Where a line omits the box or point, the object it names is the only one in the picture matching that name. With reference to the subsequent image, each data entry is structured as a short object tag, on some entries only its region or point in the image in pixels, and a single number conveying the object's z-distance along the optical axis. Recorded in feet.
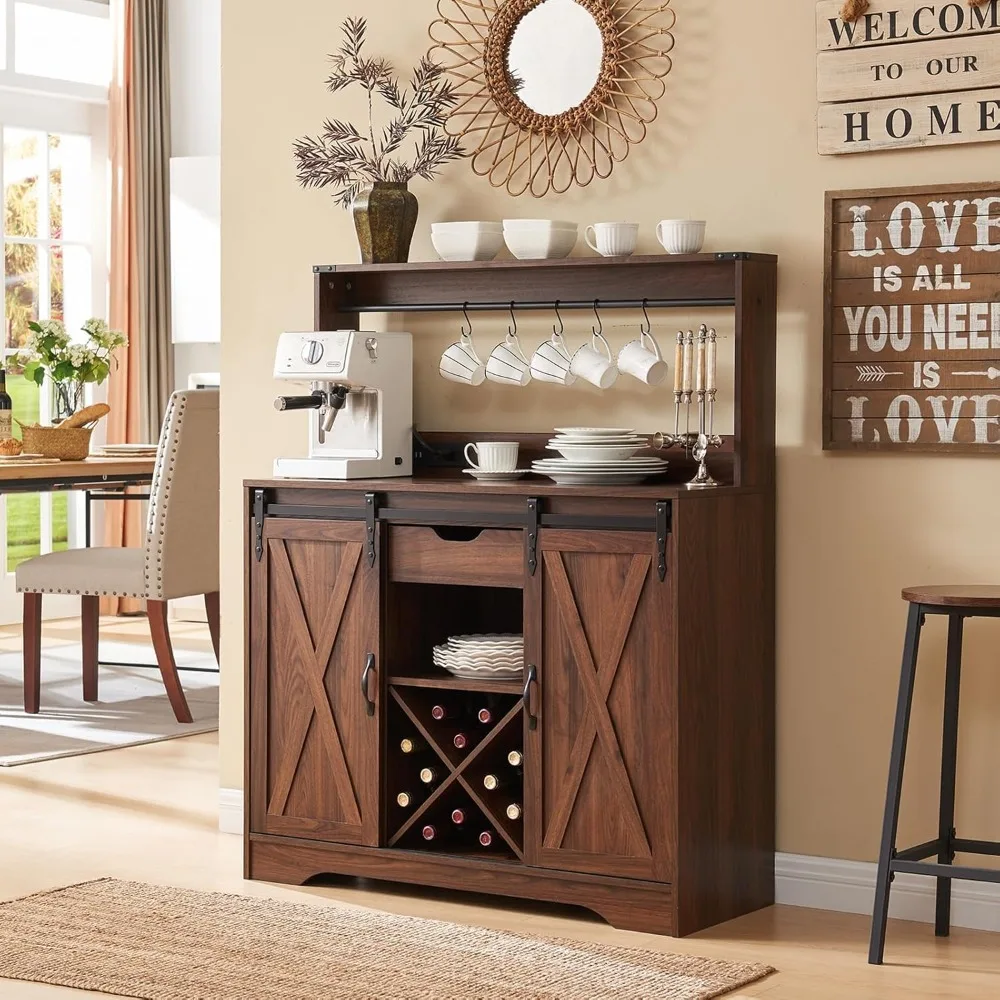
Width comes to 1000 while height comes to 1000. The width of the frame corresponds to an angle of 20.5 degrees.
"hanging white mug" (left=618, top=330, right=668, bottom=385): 19.16
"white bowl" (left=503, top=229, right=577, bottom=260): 19.60
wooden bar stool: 16.59
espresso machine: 19.85
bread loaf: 30.80
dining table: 28.99
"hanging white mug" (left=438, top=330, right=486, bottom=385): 20.36
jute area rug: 15.70
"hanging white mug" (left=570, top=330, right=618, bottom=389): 19.43
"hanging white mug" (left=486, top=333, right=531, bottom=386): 20.06
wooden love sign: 18.03
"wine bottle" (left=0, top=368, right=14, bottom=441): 30.88
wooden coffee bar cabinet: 17.68
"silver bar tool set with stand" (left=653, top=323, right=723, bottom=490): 18.65
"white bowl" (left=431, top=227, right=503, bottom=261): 20.05
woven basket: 30.58
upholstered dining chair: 29.11
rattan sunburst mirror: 19.83
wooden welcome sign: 17.93
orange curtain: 41.35
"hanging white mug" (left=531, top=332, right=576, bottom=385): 19.75
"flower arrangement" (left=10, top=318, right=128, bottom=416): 31.99
